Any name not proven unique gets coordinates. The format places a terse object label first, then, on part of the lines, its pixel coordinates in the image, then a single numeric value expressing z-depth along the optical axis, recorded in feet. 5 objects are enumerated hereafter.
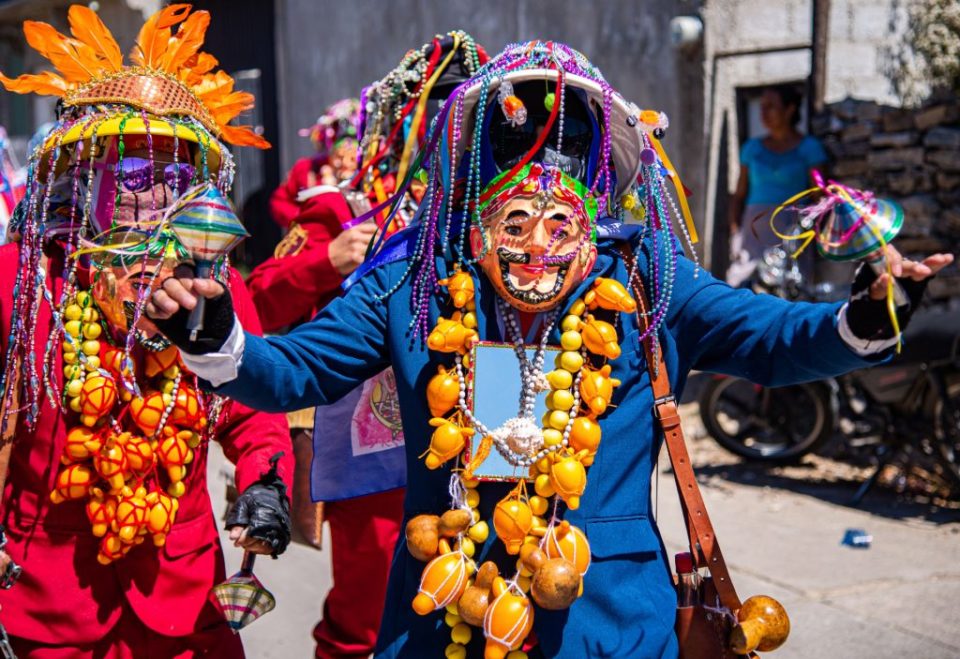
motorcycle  18.47
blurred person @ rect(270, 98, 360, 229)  16.98
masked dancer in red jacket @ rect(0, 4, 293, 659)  8.51
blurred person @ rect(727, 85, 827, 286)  23.88
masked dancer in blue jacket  7.17
